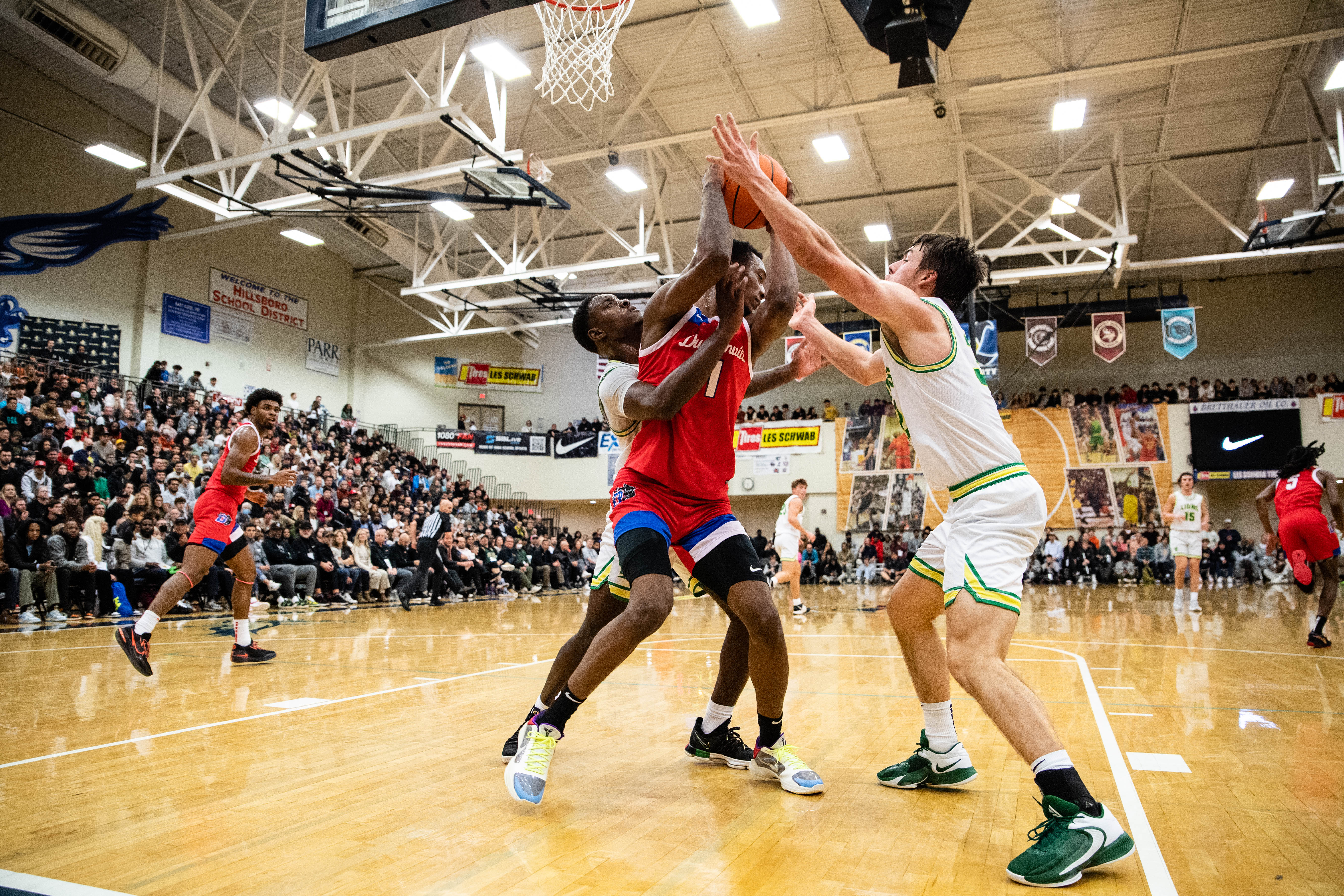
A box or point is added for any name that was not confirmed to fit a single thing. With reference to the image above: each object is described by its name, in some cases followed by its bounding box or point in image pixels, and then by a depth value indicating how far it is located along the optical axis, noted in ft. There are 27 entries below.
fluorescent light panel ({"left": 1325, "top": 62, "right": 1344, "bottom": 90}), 42.14
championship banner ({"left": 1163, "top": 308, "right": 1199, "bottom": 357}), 63.72
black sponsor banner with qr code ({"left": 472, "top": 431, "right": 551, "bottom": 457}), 93.45
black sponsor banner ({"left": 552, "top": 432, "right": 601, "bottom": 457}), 93.91
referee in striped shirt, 48.39
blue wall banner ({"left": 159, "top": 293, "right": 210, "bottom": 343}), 67.72
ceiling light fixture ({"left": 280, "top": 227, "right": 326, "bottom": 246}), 64.54
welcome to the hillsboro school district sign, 72.43
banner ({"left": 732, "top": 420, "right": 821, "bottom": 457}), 87.66
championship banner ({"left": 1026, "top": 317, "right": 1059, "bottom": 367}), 66.54
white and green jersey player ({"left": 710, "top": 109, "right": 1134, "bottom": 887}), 7.38
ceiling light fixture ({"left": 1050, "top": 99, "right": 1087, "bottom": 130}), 46.65
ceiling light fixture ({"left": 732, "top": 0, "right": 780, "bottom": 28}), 38.27
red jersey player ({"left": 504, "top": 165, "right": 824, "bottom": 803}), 9.24
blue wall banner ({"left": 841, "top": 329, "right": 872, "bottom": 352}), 65.67
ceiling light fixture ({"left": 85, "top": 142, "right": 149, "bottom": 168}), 50.44
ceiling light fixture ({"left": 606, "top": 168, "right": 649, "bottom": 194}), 55.16
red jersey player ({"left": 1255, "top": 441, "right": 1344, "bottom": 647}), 24.68
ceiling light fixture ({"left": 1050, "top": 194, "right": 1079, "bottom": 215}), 54.39
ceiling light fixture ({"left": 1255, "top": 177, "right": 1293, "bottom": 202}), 60.03
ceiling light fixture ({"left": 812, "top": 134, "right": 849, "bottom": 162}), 52.54
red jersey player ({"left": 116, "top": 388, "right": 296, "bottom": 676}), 18.44
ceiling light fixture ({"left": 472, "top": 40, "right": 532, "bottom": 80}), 38.50
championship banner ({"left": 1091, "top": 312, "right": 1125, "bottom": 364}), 64.64
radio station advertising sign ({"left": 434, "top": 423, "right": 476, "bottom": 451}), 91.86
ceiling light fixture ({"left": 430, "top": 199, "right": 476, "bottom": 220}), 53.52
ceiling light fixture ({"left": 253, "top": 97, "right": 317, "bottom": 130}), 47.96
